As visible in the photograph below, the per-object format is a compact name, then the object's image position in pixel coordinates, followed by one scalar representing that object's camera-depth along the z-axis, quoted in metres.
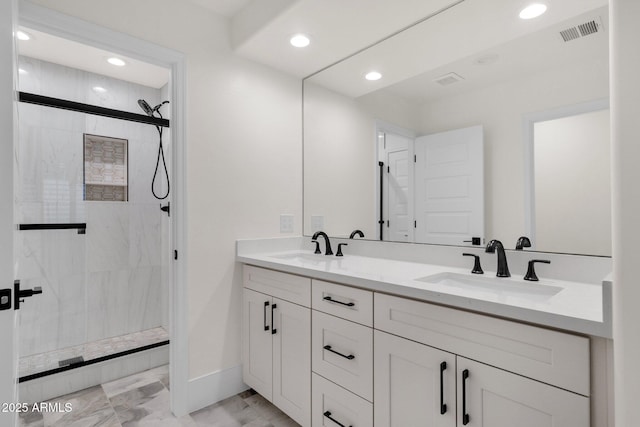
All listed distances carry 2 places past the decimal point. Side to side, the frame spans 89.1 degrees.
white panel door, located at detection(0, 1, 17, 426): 0.94
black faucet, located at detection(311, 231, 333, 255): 2.17
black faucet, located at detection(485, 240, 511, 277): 1.35
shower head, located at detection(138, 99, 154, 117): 2.70
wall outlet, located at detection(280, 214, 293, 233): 2.35
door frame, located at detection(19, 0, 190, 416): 1.87
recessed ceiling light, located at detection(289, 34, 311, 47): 1.91
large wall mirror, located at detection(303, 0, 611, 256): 1.26
